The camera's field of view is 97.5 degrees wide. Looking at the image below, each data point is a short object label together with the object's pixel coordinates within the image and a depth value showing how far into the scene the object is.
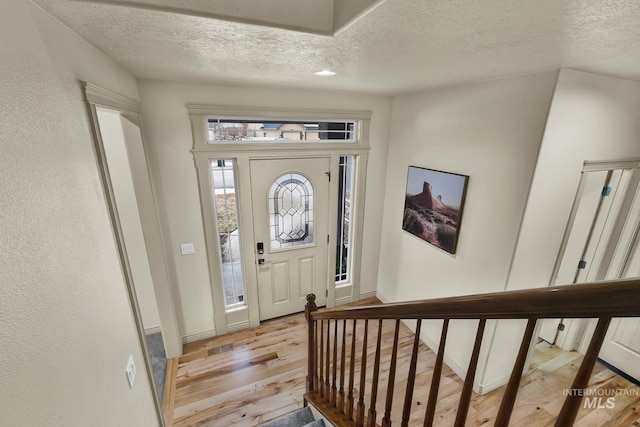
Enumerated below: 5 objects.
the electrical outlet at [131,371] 1.38
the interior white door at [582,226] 2.35
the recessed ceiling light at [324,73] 1.85
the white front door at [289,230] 2.90
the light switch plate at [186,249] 2.68
